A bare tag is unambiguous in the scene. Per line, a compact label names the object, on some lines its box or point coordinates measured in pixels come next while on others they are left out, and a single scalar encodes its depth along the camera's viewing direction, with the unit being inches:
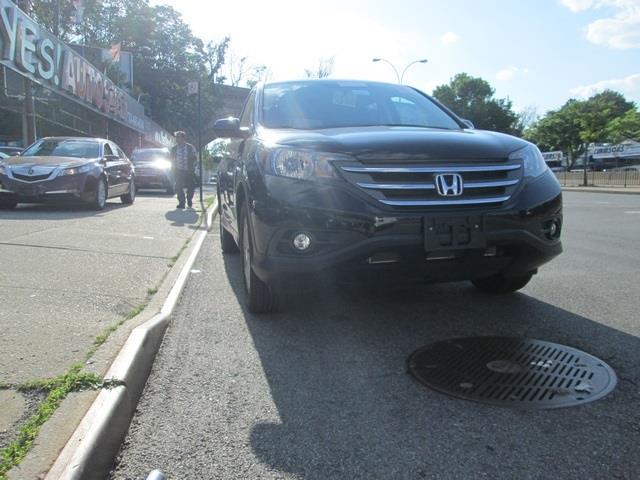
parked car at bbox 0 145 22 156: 828.1
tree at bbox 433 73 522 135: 3193.9
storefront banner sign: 550.0
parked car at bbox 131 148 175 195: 769.6
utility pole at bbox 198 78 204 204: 561.6
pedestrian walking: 512.1
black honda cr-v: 136.6
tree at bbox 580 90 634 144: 1672.0
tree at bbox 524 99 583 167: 2367.1
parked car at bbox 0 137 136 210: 413.4
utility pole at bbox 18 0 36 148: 652.7
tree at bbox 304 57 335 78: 2535.2
